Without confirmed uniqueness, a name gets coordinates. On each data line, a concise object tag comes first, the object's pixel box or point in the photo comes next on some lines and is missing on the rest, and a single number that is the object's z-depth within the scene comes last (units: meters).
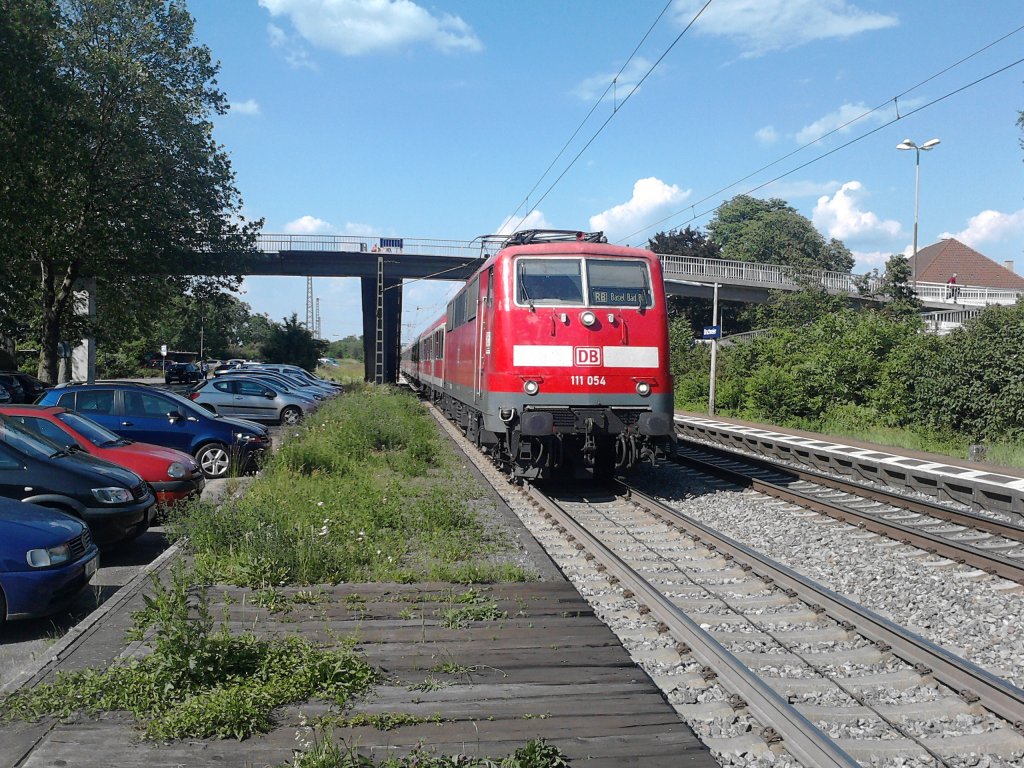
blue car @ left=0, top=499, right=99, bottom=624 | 5.96
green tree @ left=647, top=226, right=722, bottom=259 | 55.91
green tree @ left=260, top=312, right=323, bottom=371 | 53.00
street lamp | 32.81
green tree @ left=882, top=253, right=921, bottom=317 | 37.44
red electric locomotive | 11.70
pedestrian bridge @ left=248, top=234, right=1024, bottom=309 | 42.97
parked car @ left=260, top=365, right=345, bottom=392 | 35.04
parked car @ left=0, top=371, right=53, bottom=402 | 23.28
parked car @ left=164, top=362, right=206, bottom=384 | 53.06
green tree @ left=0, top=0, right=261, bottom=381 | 23.03
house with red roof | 70.56
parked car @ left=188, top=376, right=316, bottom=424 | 22.36
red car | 9.91
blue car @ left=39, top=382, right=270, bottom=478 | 12.85
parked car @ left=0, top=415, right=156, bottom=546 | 7.95
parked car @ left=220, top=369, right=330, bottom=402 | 25.27
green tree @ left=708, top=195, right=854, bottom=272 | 70.69
